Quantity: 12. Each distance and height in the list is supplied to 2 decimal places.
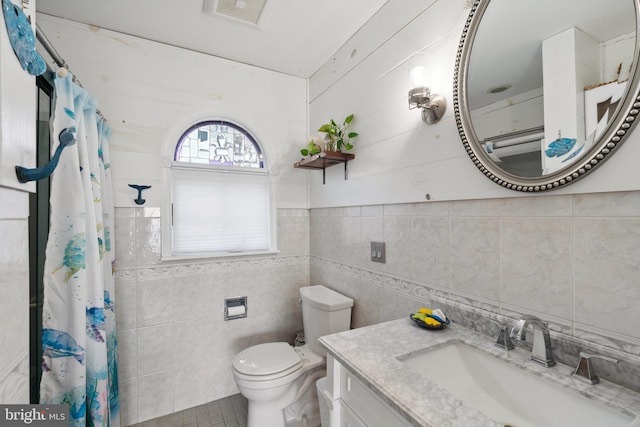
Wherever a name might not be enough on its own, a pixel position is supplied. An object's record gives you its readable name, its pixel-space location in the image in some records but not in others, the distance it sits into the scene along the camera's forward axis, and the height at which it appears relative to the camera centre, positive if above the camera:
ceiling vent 1.64 +1.26
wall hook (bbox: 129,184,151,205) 1.90 +0.19
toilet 1.62 -0.90
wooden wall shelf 1.86 +0.40
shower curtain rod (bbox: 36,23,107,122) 0.93 +0.62
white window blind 2.08 +0.06
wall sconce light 1.28 +0.54
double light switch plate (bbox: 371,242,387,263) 1.64 -0.21
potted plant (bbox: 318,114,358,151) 1.92 +0.58
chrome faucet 0.87 -0.39
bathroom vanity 0.71 -0.48
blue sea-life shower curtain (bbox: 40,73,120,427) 1.08 -0.26
